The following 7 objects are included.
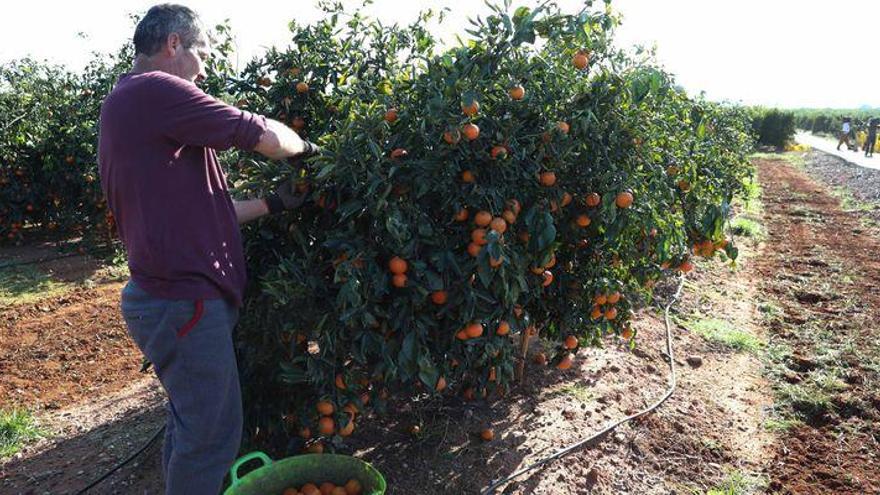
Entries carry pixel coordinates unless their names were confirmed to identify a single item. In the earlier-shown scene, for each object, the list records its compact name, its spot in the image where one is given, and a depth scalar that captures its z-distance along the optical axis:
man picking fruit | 1.90
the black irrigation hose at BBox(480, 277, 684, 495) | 2.77
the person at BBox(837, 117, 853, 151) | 26.64
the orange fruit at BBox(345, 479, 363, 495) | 2.25
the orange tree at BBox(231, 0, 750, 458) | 2.25
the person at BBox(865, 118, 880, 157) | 21.80
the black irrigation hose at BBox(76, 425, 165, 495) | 2.78
